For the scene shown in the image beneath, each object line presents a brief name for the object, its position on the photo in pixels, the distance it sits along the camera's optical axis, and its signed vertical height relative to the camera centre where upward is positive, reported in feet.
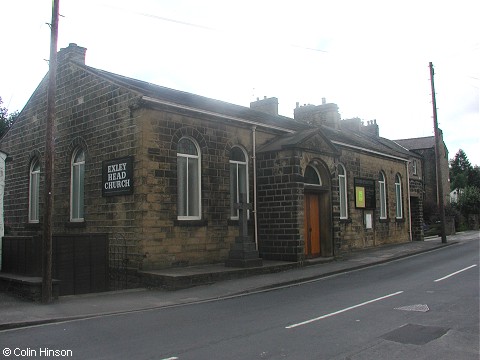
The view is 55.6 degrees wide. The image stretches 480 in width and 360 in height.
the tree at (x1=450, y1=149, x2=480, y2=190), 308.60 +34.13
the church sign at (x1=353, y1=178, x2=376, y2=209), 76.54 +4.20
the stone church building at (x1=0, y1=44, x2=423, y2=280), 46.21 +5.69
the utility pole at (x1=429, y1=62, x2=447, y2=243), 91.97 +13.73
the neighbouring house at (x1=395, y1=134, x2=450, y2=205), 173.88 +19.29
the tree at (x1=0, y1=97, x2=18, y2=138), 110.03 +26.73
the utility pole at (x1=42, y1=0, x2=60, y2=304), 35.40 +4.04
